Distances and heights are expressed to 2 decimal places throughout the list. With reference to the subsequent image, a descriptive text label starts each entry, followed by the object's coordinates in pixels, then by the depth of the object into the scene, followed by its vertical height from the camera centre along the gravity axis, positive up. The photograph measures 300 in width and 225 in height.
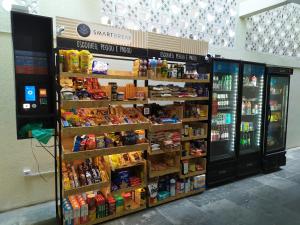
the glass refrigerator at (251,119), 4.23 -0.47
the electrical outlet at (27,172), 3.14 -1.09
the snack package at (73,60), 2.49 +0.35
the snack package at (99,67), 2.67 +0.29
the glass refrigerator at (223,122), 3.84 -0.47
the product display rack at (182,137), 3.16 -0.65
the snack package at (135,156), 3.08 -0.85
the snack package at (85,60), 2.53 +0.35
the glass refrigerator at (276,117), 4.47 -0.45
